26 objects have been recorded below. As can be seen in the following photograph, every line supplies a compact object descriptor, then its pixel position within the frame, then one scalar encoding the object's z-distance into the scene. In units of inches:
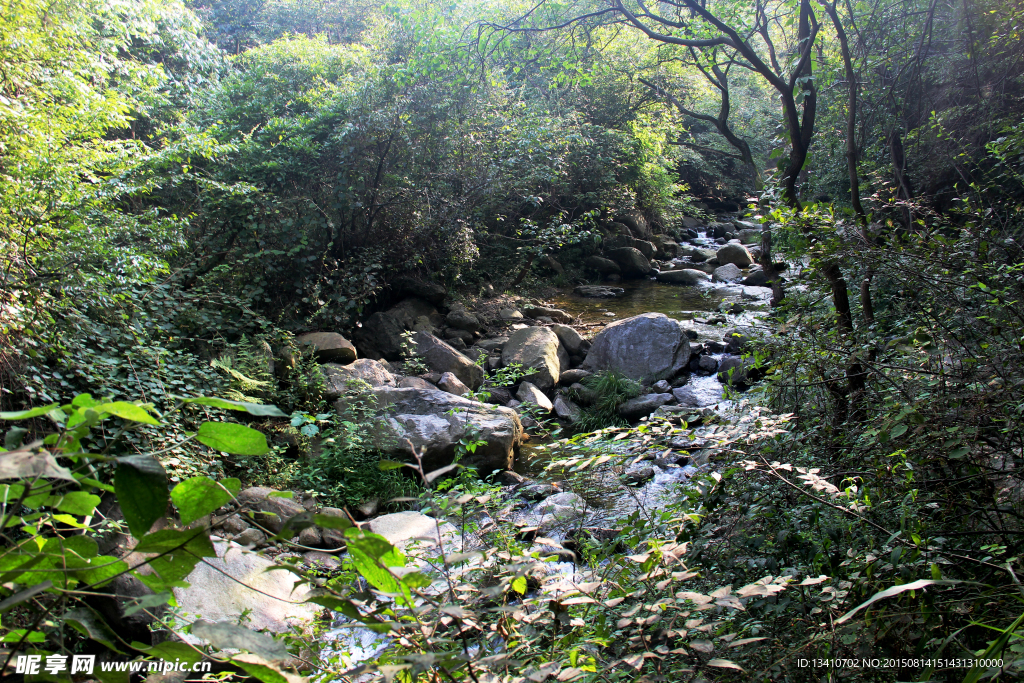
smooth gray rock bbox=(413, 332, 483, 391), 295.7
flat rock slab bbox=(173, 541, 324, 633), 119.6
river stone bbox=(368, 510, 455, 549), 157.1
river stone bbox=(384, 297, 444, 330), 335.6
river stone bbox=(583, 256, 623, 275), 546.0
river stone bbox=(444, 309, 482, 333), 362.0
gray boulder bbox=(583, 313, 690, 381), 317.7
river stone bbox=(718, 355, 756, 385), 286.8
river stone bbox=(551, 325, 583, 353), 352.8
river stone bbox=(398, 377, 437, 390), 252.4
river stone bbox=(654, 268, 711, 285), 519.5
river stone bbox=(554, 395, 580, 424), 287.9
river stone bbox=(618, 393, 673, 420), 281.3
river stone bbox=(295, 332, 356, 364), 266.0
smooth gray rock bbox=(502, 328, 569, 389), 310.2
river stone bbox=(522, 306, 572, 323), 417.4
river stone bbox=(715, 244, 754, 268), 536.7
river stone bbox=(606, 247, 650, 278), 545.3
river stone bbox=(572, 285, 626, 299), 496.7
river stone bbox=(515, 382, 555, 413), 283.9
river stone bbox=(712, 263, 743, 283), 505.0
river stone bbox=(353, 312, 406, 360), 312.3
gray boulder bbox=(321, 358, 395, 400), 234.0
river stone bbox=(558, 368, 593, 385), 321.1
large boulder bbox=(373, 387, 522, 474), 209.9
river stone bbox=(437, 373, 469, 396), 273.3
